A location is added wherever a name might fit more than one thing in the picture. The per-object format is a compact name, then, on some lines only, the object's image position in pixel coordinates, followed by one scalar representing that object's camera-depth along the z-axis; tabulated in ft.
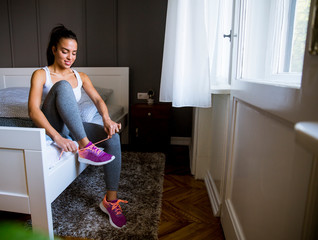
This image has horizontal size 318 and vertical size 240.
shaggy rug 3.78
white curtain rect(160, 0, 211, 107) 4.32
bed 3.10
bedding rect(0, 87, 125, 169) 3.53
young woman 3.71
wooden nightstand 7.40
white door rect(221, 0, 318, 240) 1.65
